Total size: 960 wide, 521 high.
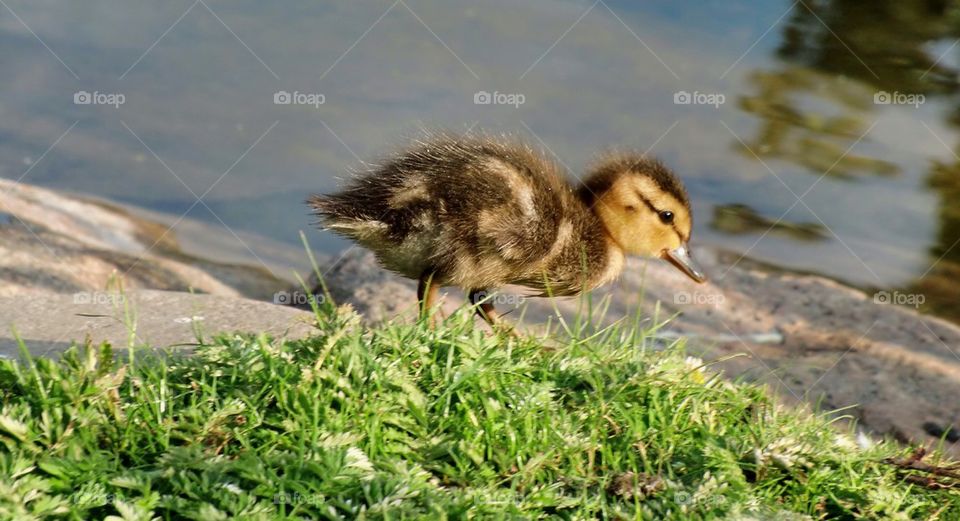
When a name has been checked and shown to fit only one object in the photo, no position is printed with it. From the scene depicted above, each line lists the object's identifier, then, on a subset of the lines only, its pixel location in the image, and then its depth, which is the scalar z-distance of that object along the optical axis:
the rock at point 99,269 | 7.60
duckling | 4.28
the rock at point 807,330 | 6.65
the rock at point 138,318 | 4.72
